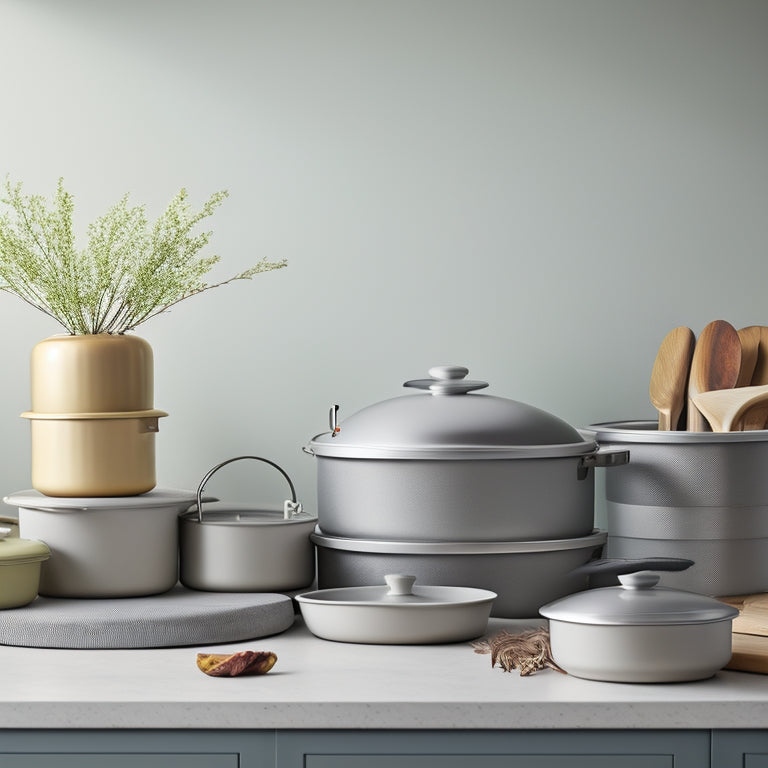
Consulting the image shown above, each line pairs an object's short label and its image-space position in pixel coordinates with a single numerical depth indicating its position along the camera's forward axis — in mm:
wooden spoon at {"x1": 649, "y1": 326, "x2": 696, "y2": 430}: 2373
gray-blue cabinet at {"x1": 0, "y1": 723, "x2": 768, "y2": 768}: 1957
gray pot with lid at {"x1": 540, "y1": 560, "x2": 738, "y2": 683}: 1981
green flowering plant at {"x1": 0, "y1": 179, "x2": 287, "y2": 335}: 2282
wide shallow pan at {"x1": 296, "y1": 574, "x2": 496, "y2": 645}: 2121
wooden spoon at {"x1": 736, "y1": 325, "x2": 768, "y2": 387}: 2391
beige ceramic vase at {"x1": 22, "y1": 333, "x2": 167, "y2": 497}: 2242
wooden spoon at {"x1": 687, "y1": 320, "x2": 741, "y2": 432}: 2353
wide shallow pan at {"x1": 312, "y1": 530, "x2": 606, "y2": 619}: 2207
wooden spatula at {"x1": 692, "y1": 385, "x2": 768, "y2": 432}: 2300
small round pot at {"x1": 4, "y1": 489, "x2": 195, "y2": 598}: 2229
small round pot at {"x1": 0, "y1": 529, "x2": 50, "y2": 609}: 2168
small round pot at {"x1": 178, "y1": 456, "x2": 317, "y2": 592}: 2256
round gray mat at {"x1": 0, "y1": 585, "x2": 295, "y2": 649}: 2120
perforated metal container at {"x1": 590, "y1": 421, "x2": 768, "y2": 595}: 2269
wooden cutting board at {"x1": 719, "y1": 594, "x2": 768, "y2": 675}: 2028
